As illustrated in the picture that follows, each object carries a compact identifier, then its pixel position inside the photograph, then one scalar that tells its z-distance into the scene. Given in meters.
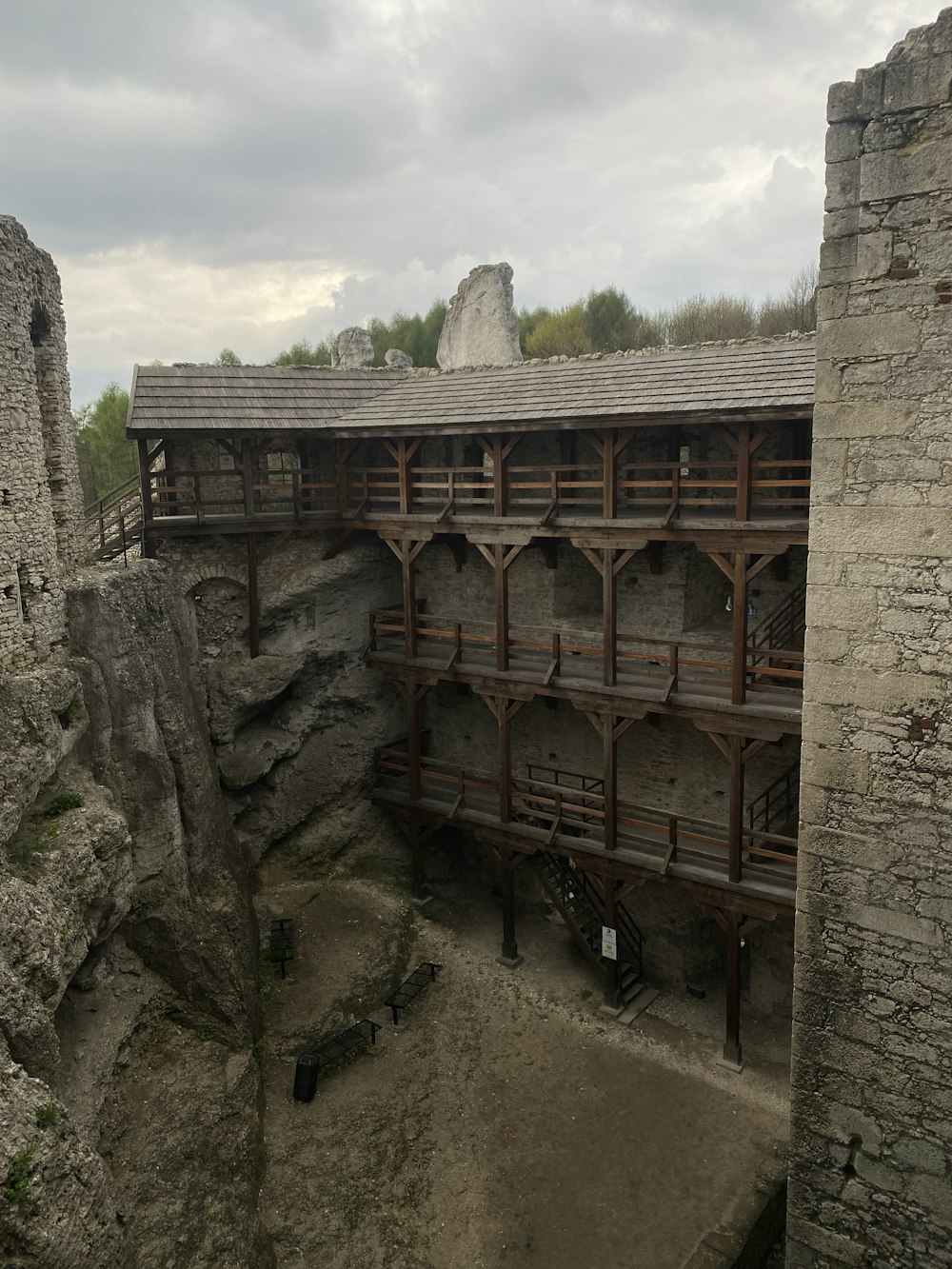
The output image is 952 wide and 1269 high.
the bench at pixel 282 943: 13.16
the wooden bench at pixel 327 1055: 11.37
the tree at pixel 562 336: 32.00
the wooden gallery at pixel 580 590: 12.13
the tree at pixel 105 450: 33.41
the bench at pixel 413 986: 13.05
